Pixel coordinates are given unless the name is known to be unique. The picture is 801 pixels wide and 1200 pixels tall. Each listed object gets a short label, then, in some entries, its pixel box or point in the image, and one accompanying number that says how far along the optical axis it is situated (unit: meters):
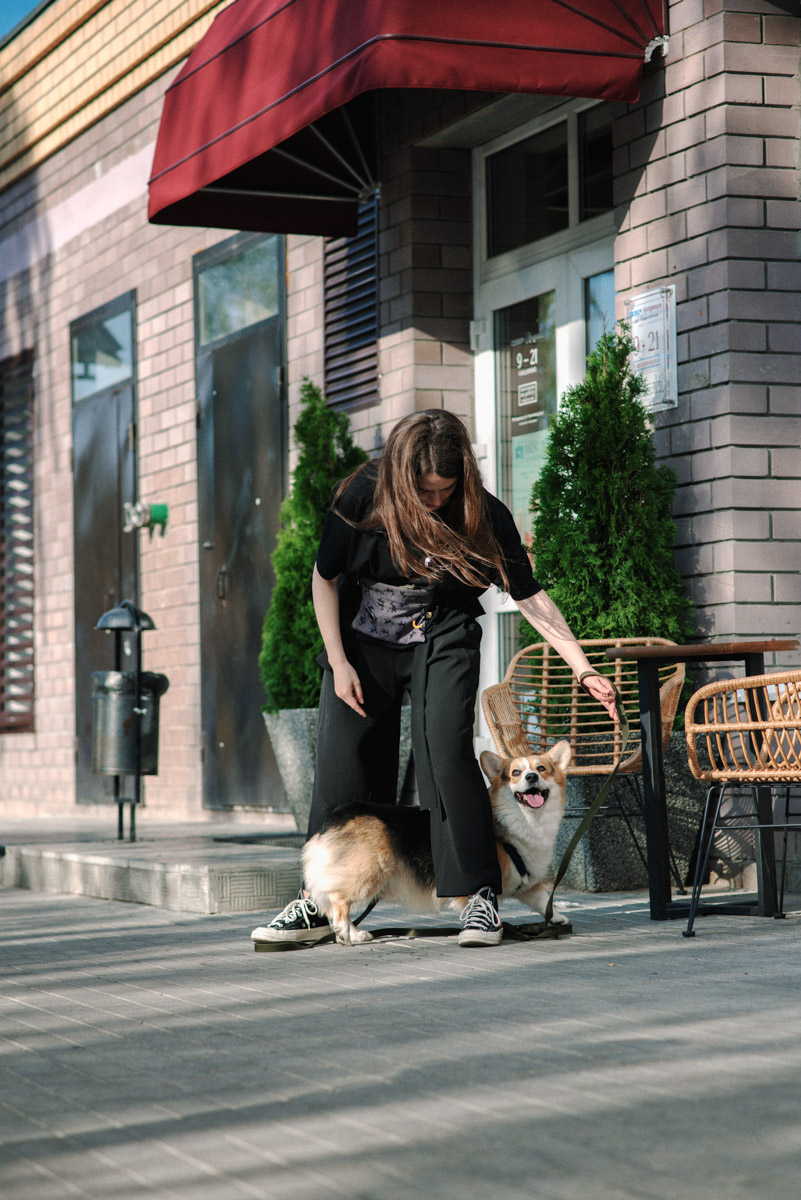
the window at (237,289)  10.94
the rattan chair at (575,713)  6.33
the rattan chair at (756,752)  5.14
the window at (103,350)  13.07
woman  5.08
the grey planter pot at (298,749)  8.14
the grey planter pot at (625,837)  6.53
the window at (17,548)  15.00
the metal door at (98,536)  12.94
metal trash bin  9.20
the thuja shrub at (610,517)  6.82
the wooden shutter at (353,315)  9.66
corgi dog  5.15
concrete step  6.64
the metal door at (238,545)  10.74
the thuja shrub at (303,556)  8.83
